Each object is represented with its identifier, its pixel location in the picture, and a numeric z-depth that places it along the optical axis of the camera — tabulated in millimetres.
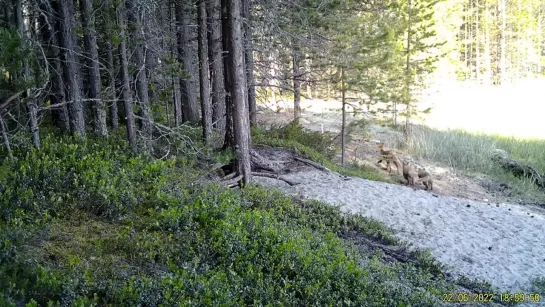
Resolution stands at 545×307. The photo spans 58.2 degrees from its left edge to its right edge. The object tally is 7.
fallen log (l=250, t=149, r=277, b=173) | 12047
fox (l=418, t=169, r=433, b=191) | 14094
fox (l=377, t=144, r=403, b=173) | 16156
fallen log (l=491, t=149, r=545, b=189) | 16172
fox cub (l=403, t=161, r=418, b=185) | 14377
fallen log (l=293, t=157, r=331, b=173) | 13135
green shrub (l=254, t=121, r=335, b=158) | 16153
